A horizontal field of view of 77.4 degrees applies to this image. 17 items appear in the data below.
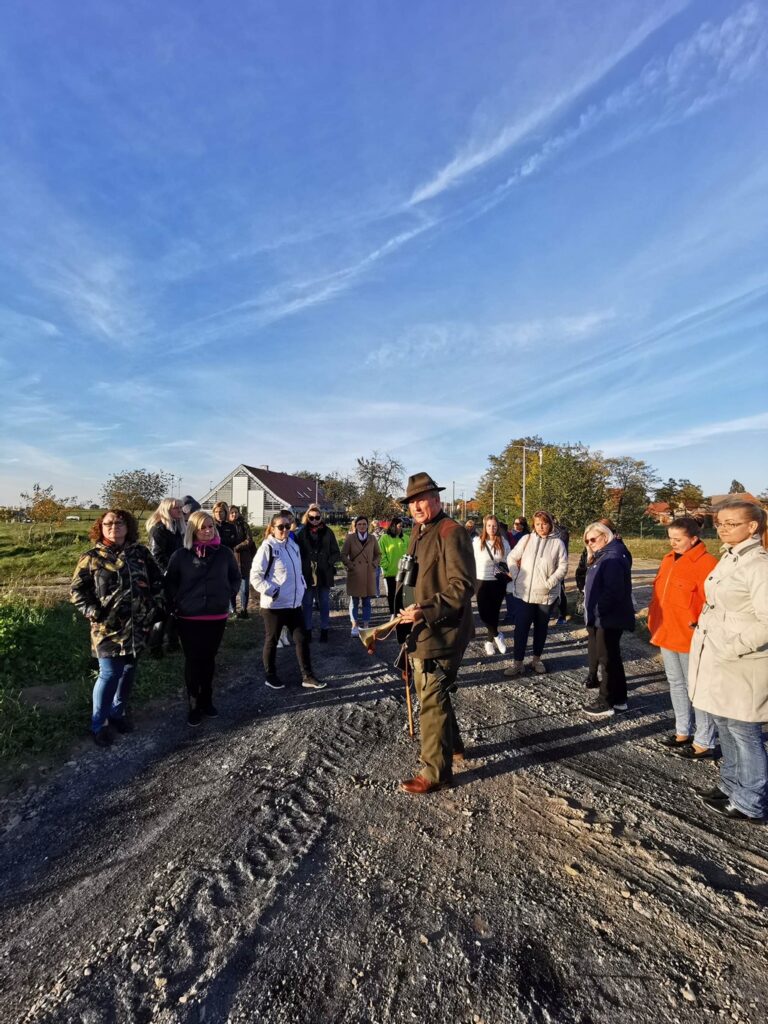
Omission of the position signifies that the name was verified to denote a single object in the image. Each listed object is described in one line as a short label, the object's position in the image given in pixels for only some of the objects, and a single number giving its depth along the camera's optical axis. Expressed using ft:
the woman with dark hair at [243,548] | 25.59
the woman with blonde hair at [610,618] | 15.12
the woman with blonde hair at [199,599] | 14.26
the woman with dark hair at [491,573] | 22.39
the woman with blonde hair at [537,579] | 18.03
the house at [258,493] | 161.79
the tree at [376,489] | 138.72
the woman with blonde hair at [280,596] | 16.62
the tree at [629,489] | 141.79
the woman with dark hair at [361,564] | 24.43
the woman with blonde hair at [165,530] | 18.79
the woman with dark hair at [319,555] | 22.75
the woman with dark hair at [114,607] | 13.01
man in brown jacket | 10.55
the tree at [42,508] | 74.13
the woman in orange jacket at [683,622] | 12.79
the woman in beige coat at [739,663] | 9.48
